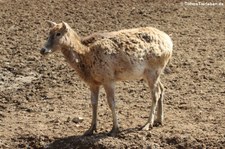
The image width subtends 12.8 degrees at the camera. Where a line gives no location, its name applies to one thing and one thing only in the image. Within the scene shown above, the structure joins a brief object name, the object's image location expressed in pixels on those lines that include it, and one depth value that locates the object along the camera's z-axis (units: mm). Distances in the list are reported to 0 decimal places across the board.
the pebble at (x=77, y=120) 17194
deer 15499
